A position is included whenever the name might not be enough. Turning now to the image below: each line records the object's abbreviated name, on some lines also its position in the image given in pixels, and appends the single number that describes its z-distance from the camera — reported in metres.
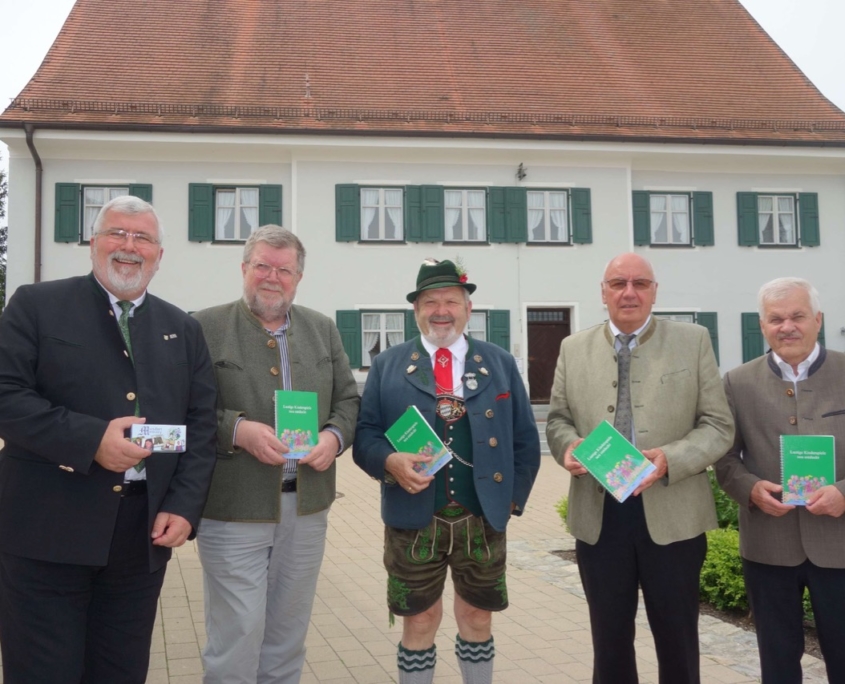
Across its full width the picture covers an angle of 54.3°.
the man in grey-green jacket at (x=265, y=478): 3.55
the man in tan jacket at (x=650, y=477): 3.51
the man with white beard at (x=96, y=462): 2.94
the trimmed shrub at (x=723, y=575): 5.64
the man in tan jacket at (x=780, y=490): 3.40
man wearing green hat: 3.70
